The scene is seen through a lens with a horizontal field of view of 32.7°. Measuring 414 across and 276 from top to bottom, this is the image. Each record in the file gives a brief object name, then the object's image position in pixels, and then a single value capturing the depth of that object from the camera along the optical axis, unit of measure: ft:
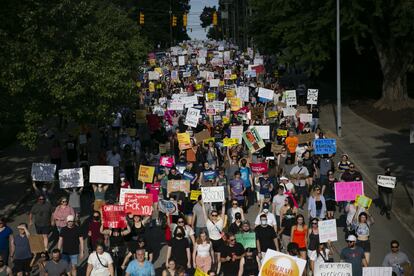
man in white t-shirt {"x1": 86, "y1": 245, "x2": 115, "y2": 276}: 38.11
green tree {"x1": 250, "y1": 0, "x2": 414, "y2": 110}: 106.01
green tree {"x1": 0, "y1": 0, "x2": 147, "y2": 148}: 63.10
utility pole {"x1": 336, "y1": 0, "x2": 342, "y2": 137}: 99.95
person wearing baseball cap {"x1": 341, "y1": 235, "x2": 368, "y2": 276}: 38.91
